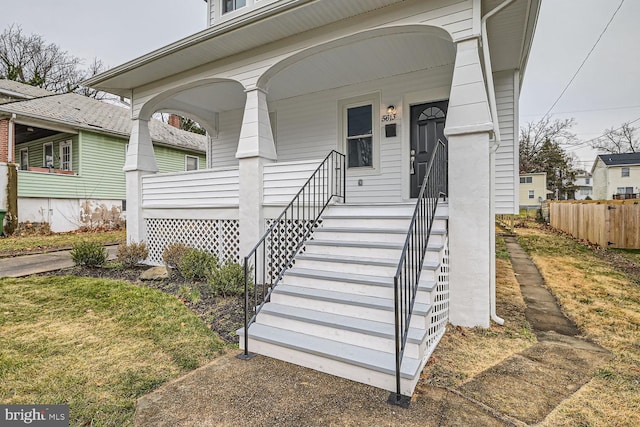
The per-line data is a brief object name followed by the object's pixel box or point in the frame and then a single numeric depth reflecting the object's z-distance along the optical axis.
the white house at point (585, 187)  47.82
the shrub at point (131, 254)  6.57
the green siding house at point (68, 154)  11.73
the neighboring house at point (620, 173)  29.02
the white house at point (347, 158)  3.21
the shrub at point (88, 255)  6.55
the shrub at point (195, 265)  5.73
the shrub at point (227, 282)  4.91
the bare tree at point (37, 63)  19.16
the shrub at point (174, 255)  6.03
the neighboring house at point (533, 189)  28.19
